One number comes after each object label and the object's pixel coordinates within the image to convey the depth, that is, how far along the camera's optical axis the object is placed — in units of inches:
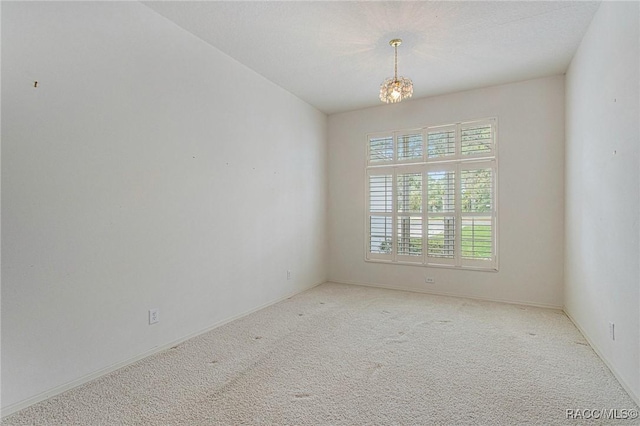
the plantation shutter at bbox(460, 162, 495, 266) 159.8
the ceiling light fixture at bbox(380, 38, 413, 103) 109.8
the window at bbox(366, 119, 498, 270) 161.0
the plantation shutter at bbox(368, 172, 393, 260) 185.2
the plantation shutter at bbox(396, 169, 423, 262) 176.6
